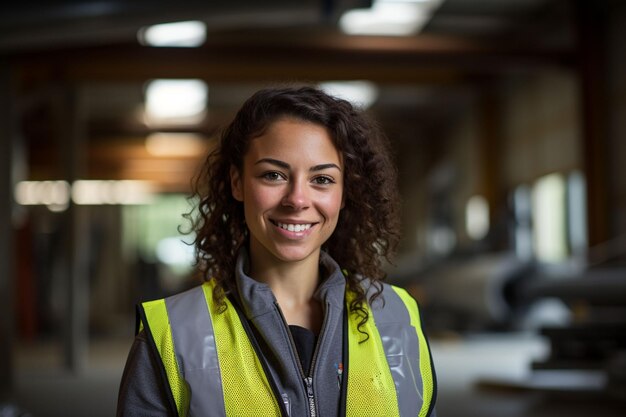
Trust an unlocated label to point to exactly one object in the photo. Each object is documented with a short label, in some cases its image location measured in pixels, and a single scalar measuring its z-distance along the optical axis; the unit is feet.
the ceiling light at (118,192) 94.07
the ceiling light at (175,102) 61.31
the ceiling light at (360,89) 57.69
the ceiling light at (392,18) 47.21
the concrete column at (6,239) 31.55
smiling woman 5.49
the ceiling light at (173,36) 43.55
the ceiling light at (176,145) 83.35
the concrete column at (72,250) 37.76
